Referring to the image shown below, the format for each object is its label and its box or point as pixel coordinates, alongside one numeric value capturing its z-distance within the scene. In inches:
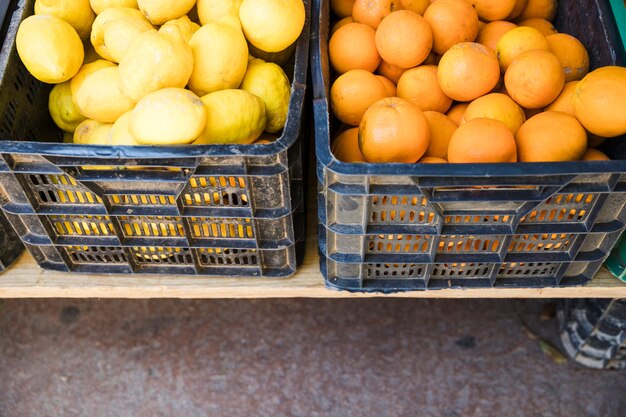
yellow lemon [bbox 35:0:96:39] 50.2
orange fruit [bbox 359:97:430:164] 44.6
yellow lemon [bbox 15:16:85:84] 46.8
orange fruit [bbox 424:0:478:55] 52.8
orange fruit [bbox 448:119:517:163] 43.1
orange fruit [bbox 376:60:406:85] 55.2
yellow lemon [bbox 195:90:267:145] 43.9
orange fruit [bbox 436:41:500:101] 48.9
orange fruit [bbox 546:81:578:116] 48.5
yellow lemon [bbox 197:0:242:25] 49.9
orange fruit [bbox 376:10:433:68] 50.6
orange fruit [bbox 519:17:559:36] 59.2
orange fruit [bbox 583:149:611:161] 46.8
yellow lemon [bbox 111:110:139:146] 43.2
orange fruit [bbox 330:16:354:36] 59.6
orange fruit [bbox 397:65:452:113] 52.0
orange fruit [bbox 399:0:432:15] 56.4
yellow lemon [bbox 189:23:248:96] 46.0
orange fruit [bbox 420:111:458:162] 49.6
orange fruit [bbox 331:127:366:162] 49.5
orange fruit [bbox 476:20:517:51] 55.2
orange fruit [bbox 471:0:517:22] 56.4
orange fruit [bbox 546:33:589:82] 53.6
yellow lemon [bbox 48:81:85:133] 51.6
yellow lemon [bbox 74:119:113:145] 47.7
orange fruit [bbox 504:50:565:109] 47.4
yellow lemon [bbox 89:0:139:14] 51.2
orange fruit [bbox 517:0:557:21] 61.7
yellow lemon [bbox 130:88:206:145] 40.4
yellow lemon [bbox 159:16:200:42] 45.3
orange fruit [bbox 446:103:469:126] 52.3
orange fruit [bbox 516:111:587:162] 44.7
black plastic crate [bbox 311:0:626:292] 40.3
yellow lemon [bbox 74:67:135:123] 46.0
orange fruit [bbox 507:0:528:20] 59.8
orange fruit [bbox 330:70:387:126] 50.8
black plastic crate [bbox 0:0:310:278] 41.2
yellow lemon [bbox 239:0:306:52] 47.2
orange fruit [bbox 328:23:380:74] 53.8
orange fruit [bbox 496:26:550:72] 50.6
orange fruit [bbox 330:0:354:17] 62.4
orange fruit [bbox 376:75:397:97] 53.8
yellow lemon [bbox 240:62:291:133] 49.0
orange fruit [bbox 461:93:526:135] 48.2
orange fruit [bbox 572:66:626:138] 43.8
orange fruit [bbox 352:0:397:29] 55.6
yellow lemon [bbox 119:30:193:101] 42.8
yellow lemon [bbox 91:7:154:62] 47.3
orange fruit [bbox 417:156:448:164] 47.3
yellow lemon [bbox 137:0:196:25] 48.3
